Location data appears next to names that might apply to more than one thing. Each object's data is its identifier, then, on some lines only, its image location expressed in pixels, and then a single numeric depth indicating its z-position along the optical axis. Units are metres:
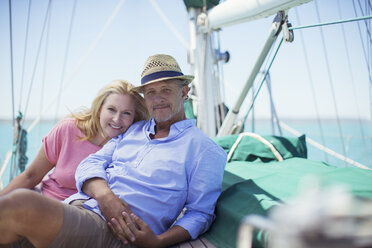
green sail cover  1.35
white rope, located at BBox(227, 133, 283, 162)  2.35
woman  1.75
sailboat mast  3.93
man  1.04
